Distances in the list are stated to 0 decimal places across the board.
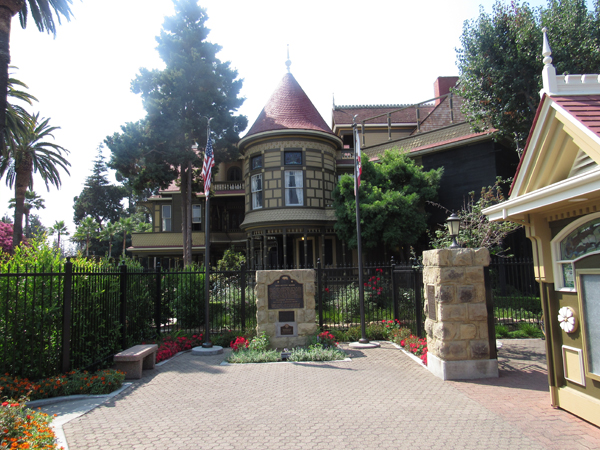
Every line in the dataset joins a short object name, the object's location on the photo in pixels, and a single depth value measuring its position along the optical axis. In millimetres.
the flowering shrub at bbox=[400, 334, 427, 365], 8873
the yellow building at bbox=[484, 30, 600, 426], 4942
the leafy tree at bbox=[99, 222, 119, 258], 51534
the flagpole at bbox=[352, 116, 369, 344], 10695
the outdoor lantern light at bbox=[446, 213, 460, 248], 8422
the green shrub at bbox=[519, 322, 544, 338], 11466
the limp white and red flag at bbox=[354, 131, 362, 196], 11211
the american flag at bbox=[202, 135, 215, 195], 11499
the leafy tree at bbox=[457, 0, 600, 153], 14844
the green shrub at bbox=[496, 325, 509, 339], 11500
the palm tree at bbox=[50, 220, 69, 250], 54000
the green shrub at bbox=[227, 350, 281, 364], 9266
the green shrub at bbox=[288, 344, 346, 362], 9258
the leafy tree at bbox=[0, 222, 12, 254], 35750
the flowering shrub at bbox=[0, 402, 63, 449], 4328
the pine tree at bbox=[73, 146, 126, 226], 61469
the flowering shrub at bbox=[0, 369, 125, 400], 6320
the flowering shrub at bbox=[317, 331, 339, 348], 10133
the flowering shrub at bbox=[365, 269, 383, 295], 14125
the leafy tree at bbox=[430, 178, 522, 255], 13086
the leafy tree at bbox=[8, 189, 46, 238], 51609
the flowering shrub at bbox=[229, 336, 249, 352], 9961
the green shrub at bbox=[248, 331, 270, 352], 9812
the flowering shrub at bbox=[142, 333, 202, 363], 9789
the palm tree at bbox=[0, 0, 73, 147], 9055
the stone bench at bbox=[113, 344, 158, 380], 7946
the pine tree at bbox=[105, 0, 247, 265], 21453
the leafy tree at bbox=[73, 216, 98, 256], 51938
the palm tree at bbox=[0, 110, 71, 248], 26823
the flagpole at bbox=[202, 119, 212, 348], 10656
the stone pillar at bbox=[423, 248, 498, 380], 7461
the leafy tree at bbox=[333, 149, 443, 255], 17906
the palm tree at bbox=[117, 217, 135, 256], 51675
